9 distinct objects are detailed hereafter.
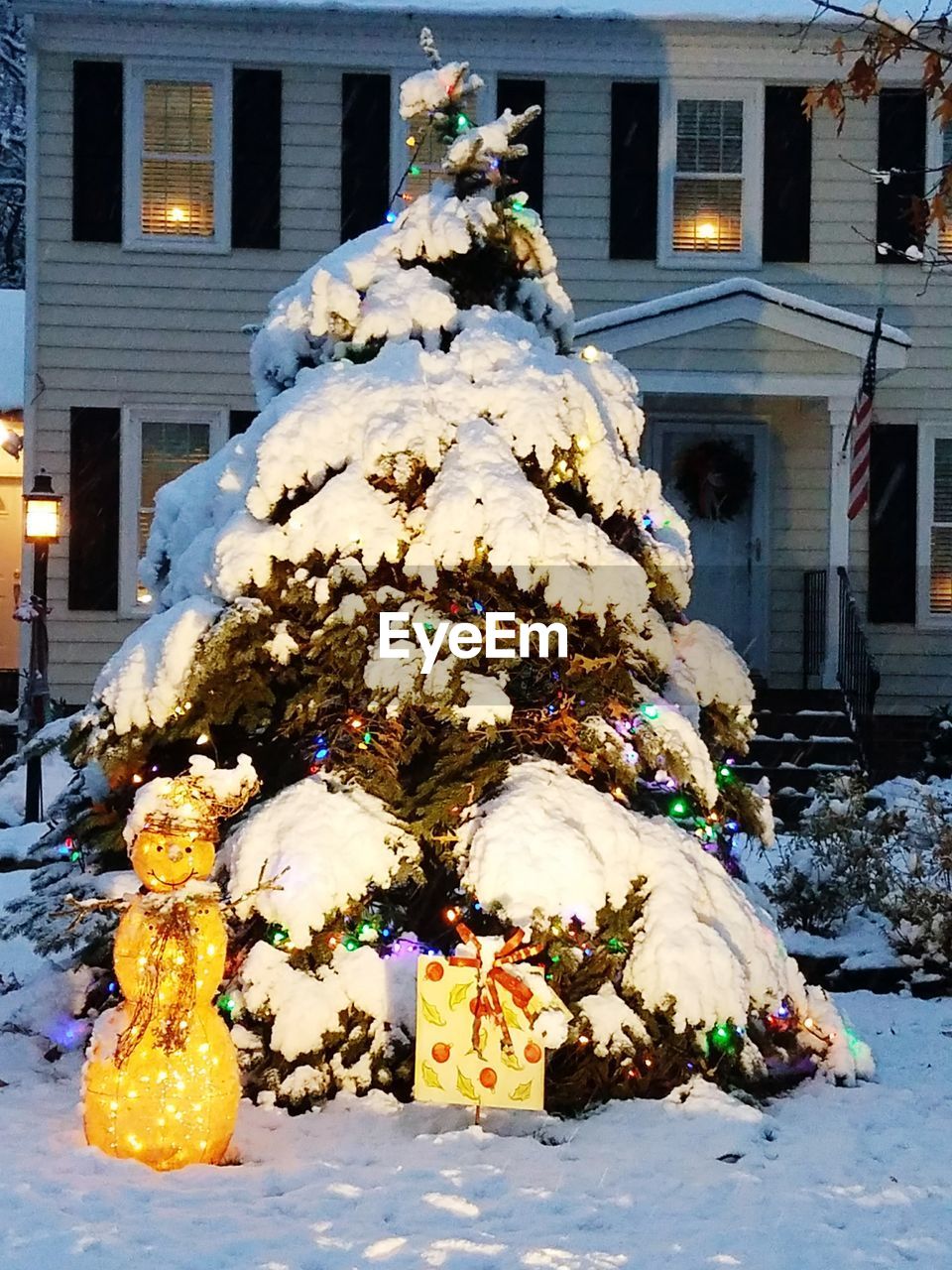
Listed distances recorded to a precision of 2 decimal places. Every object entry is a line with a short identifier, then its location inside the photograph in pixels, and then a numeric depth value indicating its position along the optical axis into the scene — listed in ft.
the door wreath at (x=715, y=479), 41.73
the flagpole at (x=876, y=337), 37.04
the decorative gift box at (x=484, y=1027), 14.11
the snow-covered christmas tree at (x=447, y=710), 14.90
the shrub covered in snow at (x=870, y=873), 21.63
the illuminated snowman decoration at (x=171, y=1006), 13.01
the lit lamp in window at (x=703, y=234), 42.60
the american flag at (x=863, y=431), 36.83
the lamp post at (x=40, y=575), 35.76
